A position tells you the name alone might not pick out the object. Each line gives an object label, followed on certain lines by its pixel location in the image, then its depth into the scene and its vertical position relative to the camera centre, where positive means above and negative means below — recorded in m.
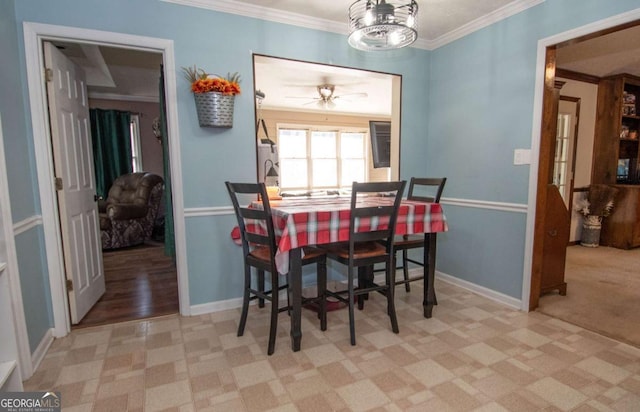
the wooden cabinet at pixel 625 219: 4.35 -0.77
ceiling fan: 5.25 +1.14
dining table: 1.94 -0.42
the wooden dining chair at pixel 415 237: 2.50 -0.60
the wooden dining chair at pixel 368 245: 2.04 -0.56
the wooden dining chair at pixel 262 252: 1.96 -0.59
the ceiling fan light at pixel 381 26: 1.83 +0.75
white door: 2.27 -0.11
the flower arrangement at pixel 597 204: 4.43 -0.58
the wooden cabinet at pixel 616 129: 4.46 +0.44
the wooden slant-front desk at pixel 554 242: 2.69 -0.67
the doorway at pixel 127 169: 2.85 -0.08
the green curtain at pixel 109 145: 5.42 +0.32
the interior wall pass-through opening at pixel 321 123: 5.12 +0.90
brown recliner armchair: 4.62 -0.64
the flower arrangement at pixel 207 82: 2.32 +0.56
